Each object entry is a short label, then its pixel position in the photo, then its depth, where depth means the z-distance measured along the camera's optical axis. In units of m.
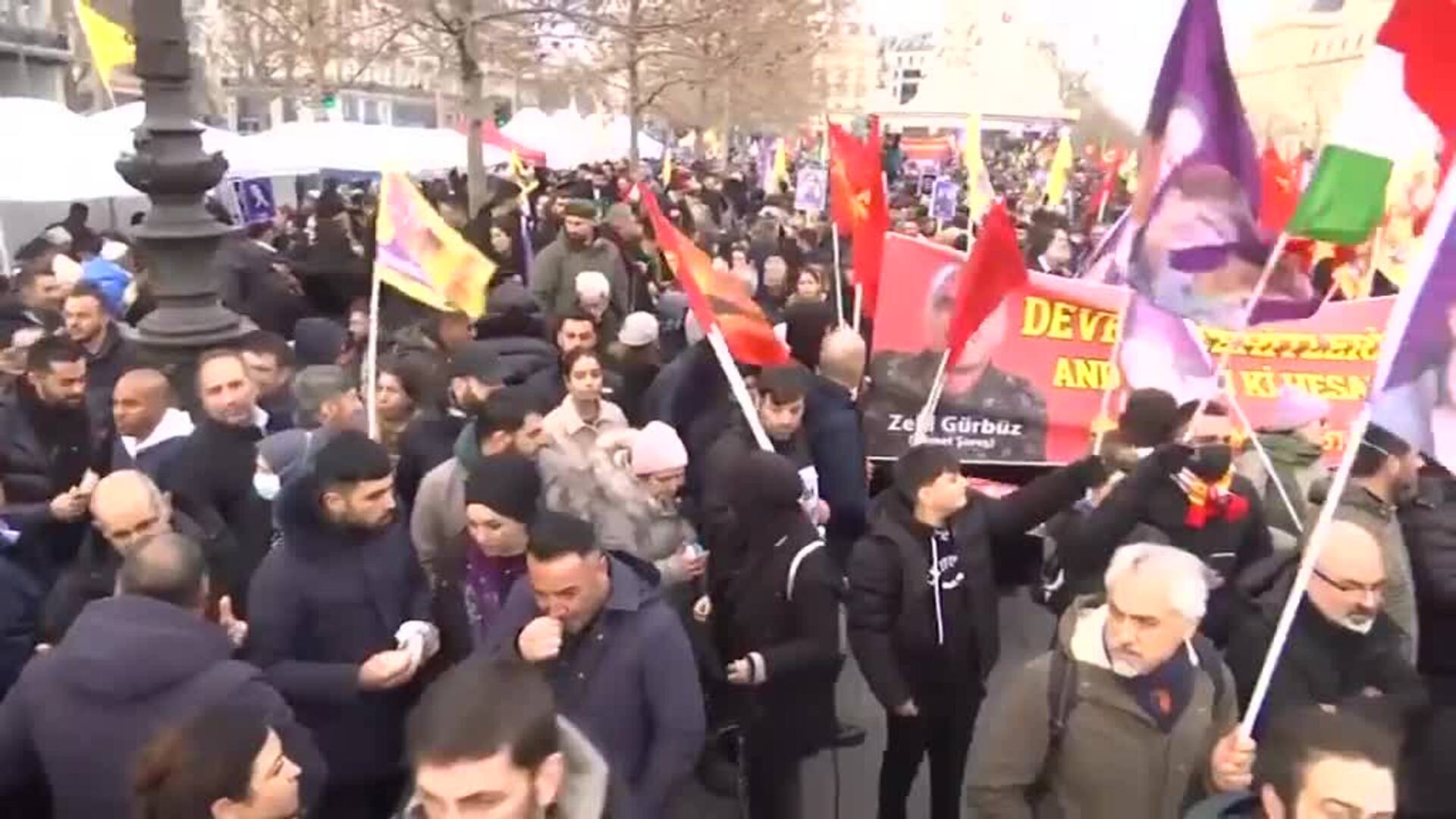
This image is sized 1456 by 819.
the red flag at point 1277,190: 10.34
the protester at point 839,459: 5.68
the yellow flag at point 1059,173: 17.09
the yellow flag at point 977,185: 11.20
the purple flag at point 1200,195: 4.77
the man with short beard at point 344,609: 3.64
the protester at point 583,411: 5.17
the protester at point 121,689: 2.84
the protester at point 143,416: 4.94
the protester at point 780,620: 4.18
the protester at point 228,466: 4.52
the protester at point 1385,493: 4.11
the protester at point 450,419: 5.25
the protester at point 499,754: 2.27
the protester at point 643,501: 4.39
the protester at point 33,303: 7.26
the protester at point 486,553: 3.77
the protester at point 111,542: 3.67
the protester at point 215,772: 2.34
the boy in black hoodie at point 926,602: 4.16
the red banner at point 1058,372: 6.90
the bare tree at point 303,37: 22.34
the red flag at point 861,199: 8.24
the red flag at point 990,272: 5.75
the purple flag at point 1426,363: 3.10
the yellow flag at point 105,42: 13.06
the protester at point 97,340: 6.38
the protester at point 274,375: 5.82
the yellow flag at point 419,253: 6.25
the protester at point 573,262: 9.16
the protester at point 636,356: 6.90
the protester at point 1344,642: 3.41
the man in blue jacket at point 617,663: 3.35
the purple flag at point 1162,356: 5.97
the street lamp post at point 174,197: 6.61
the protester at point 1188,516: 4.37
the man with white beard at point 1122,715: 3.04
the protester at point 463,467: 4.55
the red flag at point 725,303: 5.66
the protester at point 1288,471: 5.17
